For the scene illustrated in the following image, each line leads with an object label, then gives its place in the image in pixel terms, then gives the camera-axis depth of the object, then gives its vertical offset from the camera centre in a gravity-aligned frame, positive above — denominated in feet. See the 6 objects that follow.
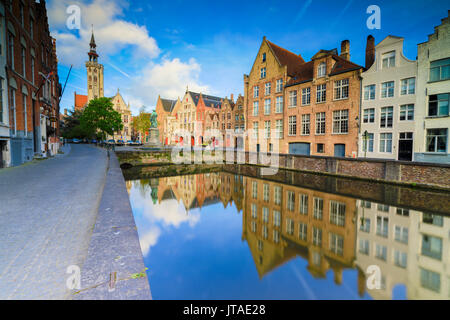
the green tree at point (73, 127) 178.18 +19.45
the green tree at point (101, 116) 121.29 +19.69
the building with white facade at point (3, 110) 37.42 +7.14
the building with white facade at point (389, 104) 56.65 +13.65
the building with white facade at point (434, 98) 50.35 +13.51
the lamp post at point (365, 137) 58.83 +3.86
